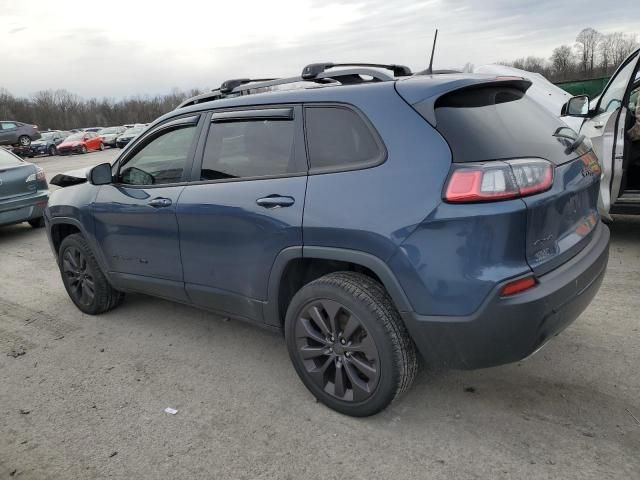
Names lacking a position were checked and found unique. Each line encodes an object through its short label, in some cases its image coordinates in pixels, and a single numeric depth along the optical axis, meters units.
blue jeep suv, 2.29
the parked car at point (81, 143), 33.50
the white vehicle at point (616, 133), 4.98
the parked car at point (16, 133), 31.31
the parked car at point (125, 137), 34.08
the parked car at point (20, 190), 7.75
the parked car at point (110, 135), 37.66
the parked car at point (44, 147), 33.34
